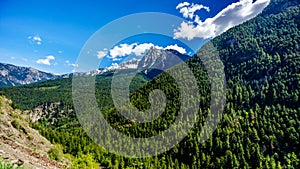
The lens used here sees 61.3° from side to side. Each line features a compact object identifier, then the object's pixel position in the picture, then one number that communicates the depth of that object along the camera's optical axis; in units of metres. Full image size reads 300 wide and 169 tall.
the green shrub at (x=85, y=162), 46.78
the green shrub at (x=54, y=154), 39.16
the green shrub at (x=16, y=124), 42.28
